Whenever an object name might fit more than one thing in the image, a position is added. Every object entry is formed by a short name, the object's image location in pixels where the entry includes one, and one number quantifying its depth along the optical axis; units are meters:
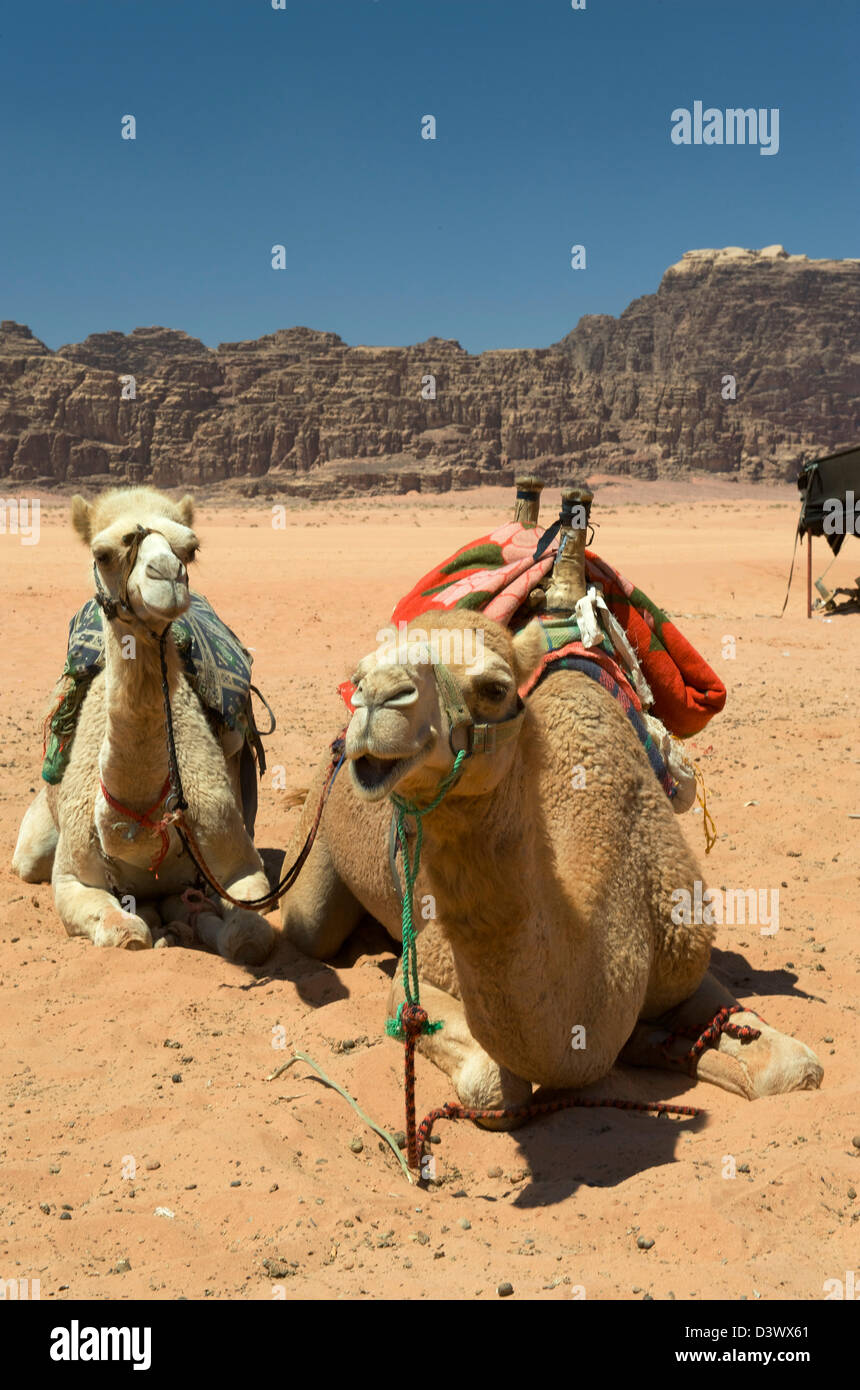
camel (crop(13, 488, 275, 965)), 4.95
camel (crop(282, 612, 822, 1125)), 2.85
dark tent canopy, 20.64
